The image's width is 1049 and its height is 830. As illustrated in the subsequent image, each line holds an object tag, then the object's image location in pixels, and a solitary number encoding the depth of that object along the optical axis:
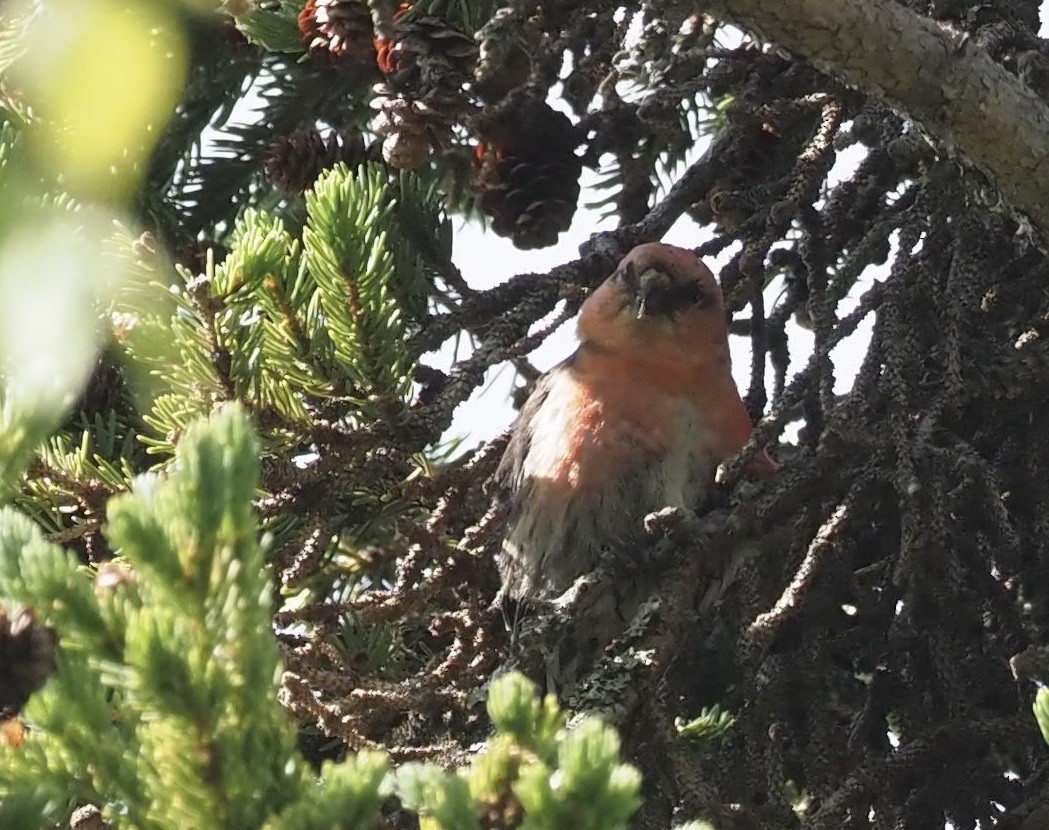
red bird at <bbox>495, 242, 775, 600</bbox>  5.53
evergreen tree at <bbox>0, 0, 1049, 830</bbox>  3.62
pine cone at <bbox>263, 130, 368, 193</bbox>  4.75
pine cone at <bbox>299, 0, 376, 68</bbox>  4.66
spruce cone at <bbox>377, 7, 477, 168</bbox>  4.35
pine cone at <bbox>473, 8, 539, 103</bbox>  3.88
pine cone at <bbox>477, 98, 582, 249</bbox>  4.83
